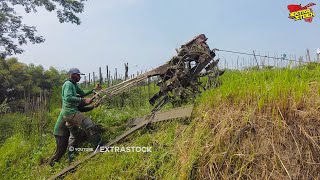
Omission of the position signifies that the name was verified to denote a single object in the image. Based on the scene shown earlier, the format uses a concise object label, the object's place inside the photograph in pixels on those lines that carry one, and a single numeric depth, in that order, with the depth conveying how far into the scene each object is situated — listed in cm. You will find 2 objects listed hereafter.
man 555
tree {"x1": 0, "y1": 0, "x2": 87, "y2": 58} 1558
